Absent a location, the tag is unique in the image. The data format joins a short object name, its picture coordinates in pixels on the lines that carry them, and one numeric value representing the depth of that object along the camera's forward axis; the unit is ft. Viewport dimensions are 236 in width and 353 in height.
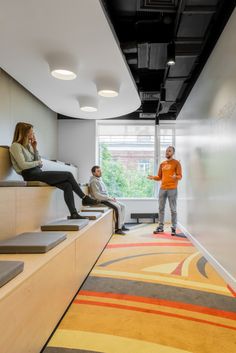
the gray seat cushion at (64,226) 9.09
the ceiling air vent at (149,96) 16.74
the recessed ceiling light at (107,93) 14.38
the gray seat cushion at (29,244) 5.99
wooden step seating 3.96
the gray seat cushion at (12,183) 7.60
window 23.86
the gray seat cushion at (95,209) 15.35
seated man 17.85
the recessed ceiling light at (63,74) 11.84
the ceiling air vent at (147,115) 21.02
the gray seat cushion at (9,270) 4.12
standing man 17.66
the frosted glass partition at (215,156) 8.65
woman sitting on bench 9.89
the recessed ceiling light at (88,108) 16.99
